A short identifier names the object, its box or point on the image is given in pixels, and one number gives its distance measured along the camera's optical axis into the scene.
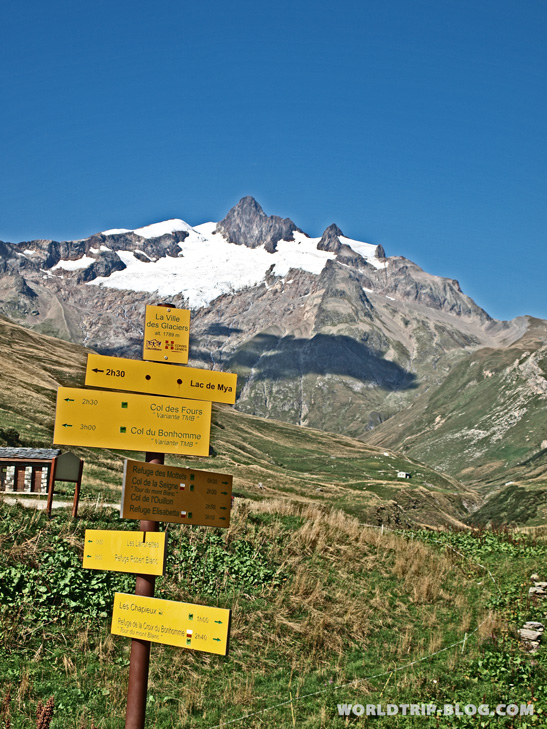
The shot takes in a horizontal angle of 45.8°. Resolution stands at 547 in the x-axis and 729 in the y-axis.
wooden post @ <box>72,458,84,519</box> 20.77
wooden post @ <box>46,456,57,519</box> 20.27
